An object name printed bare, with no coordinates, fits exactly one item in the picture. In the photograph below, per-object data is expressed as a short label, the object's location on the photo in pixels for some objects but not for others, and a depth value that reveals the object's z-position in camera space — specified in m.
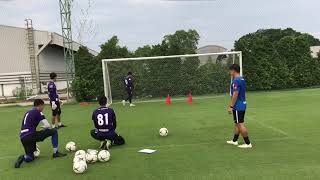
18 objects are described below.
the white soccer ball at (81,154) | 7.76
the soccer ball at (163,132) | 10.77
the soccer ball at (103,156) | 8.04
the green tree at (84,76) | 24.44
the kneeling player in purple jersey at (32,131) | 8.48
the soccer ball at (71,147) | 9.27
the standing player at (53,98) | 13.14
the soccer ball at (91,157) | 7.95
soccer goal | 23.48
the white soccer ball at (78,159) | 7.42
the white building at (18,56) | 31.53
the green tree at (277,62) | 28.16
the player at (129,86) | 20.44
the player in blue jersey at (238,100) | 8.95
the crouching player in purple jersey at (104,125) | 9.21
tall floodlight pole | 25.62
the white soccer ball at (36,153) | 8.85
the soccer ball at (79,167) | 7.26
